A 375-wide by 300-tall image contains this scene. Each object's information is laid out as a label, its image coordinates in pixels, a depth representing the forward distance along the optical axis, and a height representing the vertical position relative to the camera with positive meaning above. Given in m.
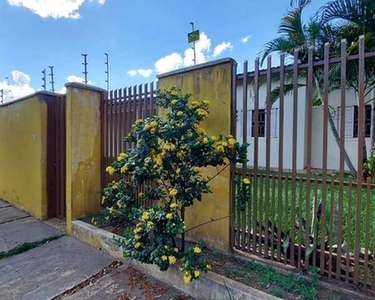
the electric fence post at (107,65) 17.48 +5.64
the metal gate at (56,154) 4.91 -0.12
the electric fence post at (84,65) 17.95 +5.86
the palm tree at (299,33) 7.11 +3.28
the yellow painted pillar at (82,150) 4.27 -0.03
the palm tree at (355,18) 6.23 +3.36
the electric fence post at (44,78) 19.34 +5.34
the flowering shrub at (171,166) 2.51 -0.18
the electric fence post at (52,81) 20.66 +5.43
